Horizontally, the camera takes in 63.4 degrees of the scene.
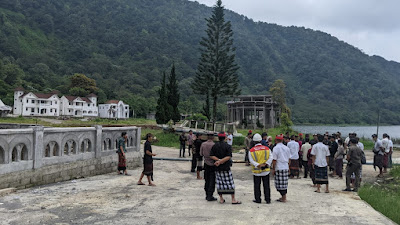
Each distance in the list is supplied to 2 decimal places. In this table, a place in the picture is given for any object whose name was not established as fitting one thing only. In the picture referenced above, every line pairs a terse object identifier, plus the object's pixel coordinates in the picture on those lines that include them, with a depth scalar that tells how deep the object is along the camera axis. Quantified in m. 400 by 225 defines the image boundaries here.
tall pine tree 30.70
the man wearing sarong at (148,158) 7.30
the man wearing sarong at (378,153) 10.69
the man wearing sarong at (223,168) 5.68
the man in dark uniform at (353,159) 7.41
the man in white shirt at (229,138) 12.52
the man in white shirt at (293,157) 9.03
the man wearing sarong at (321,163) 7.17
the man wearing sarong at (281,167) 6.09
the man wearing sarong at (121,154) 8.85
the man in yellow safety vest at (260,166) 5.75
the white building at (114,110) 62.50
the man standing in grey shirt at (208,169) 6.00
